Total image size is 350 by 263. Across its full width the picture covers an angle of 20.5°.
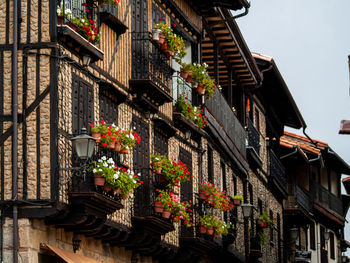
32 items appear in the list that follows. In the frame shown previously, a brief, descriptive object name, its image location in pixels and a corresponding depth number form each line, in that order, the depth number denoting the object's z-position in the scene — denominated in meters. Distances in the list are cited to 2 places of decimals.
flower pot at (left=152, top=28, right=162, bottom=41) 20.86
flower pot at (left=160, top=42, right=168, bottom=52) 21.00
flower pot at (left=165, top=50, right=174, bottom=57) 21.22
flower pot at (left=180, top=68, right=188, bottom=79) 23.20
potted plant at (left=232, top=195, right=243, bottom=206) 28.05
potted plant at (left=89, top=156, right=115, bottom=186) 16.56
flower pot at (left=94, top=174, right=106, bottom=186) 16.56
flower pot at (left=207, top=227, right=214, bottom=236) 23.52
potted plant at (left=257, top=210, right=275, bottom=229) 32.41
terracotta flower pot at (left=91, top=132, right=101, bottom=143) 16.98
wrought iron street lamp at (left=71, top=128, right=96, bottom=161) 15.73
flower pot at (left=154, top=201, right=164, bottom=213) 20.00
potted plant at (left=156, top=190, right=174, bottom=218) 20.06
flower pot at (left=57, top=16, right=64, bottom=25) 16.19
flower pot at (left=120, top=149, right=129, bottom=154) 17.47
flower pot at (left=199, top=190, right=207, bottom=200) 23.88
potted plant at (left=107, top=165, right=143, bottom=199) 16.83
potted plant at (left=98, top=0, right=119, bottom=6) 17.58
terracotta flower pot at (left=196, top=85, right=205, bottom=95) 23.86
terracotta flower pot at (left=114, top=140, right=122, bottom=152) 17.27
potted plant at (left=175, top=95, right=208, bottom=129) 23.44
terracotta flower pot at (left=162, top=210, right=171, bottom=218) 20.14
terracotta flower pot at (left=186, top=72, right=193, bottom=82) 23.32
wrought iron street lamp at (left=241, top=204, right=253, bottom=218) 27.11
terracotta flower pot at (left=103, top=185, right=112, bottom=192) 16.82
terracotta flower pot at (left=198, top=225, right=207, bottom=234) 23.47
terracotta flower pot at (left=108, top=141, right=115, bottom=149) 17.09
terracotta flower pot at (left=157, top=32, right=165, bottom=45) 20.89
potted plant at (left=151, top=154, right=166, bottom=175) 20.36
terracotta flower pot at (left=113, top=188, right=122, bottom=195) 17.11
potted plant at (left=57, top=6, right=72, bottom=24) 16.16
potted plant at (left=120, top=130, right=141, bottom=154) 17.33
